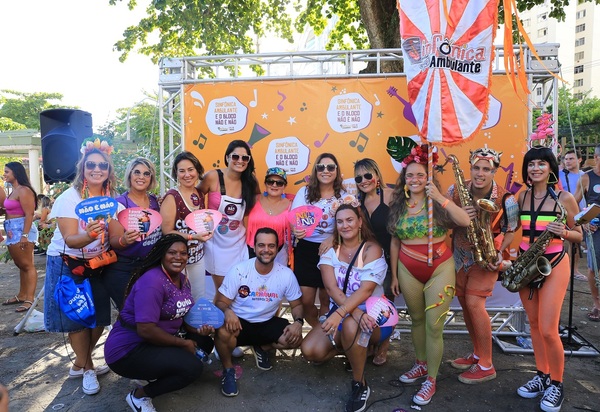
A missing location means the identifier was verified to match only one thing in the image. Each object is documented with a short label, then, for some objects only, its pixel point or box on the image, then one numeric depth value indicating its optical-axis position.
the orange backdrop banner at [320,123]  4.66
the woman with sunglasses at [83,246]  3.27
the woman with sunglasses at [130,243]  3.48
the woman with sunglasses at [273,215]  3.99
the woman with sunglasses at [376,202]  3.77
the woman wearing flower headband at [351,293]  3.25
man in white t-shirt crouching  3.54
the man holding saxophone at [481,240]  3.43
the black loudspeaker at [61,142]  4.72
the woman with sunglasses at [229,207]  3.99
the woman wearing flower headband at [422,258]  3.24
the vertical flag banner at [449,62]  3.47
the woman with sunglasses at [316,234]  3.86
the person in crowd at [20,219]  5.63
